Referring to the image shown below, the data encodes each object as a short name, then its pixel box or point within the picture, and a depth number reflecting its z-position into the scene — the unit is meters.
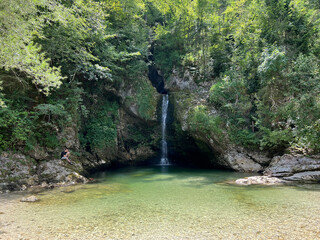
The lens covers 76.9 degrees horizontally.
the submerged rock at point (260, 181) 9.30
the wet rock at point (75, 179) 9.77
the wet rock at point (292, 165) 9.88
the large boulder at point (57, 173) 9.55
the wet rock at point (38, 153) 10.04
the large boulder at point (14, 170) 8.32
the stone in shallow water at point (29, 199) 6.62
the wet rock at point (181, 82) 18.64
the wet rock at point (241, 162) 12.91
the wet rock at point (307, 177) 9.35
